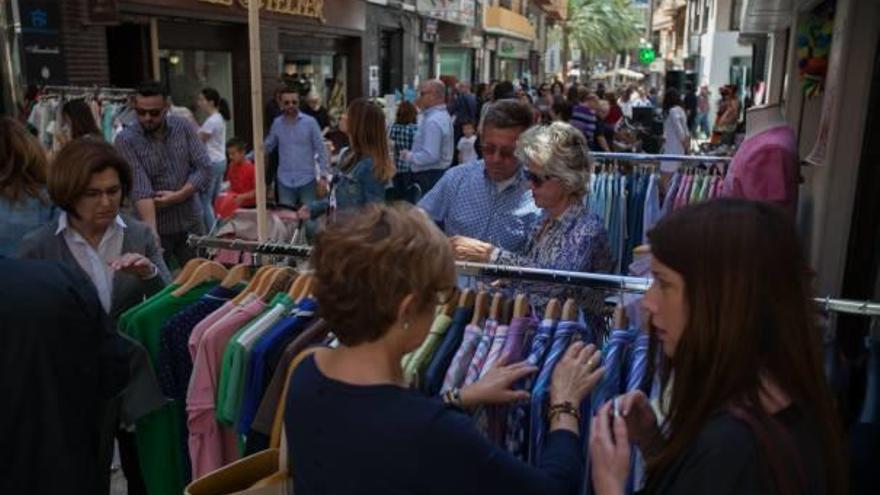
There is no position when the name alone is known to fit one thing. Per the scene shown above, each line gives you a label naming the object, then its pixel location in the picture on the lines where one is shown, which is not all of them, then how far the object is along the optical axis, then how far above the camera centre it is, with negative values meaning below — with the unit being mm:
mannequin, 3707 -348
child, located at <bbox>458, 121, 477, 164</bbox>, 9594 -726
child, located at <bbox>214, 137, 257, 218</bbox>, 7055 -810
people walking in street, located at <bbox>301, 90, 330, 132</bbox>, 11127 -309
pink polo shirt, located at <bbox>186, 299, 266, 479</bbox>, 2264 -956
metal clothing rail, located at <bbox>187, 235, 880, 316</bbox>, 1929 -552
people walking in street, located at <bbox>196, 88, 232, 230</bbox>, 8180 -506
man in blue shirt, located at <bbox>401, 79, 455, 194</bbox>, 7402 -492
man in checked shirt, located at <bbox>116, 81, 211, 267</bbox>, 4930 -538
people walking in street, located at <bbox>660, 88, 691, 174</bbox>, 11049 -557
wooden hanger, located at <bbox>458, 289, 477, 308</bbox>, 2242 -622
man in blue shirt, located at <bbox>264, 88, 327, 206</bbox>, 7117 -576
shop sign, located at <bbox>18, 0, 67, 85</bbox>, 8320 +491
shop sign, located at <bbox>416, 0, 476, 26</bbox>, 19656 +2306
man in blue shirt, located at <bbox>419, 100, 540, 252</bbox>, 3213 -439
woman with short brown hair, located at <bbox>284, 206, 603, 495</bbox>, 1332 -568
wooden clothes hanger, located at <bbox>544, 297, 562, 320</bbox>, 2131 -622
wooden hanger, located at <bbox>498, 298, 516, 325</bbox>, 2207 -646
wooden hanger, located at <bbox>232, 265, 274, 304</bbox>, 2410 -639
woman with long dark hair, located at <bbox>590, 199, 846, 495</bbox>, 1189 -429
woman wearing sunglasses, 2732 -438
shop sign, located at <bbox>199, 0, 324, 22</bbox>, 12484 +1463
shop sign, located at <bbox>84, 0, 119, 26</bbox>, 8828 +876
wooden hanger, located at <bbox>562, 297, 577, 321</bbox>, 2137 -623
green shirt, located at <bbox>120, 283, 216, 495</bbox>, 2457 -1160
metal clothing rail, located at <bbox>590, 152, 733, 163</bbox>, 5379 -449
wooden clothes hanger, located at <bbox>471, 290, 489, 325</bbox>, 2188 -631
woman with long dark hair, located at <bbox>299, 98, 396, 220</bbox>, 5418 -523
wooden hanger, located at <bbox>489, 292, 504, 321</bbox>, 2180 -631
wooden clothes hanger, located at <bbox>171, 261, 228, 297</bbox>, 2547 -655
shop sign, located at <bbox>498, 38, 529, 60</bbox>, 33812 +2182
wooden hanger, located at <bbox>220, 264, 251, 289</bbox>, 2568 -650
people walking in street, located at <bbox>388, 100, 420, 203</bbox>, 7590 -561
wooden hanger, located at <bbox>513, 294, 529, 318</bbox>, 2162 -623
